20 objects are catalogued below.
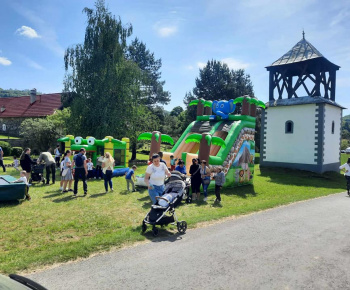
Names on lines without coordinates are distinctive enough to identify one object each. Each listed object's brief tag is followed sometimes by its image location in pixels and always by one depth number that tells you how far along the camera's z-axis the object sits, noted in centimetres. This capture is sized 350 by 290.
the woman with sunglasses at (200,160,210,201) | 1137
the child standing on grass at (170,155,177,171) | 1338
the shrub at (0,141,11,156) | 2773
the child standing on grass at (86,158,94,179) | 1580
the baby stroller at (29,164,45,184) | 1352
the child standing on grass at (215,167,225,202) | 1098
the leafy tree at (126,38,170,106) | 3988
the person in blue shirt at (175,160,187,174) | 1148
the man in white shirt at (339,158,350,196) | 1330
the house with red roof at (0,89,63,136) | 4038
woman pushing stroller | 776
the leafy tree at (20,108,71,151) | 2670
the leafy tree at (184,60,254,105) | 3656
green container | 905
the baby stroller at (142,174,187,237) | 695
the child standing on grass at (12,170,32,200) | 965
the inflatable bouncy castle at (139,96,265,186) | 1305
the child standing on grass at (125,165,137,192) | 1223
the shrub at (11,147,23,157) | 2816
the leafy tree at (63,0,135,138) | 2361
